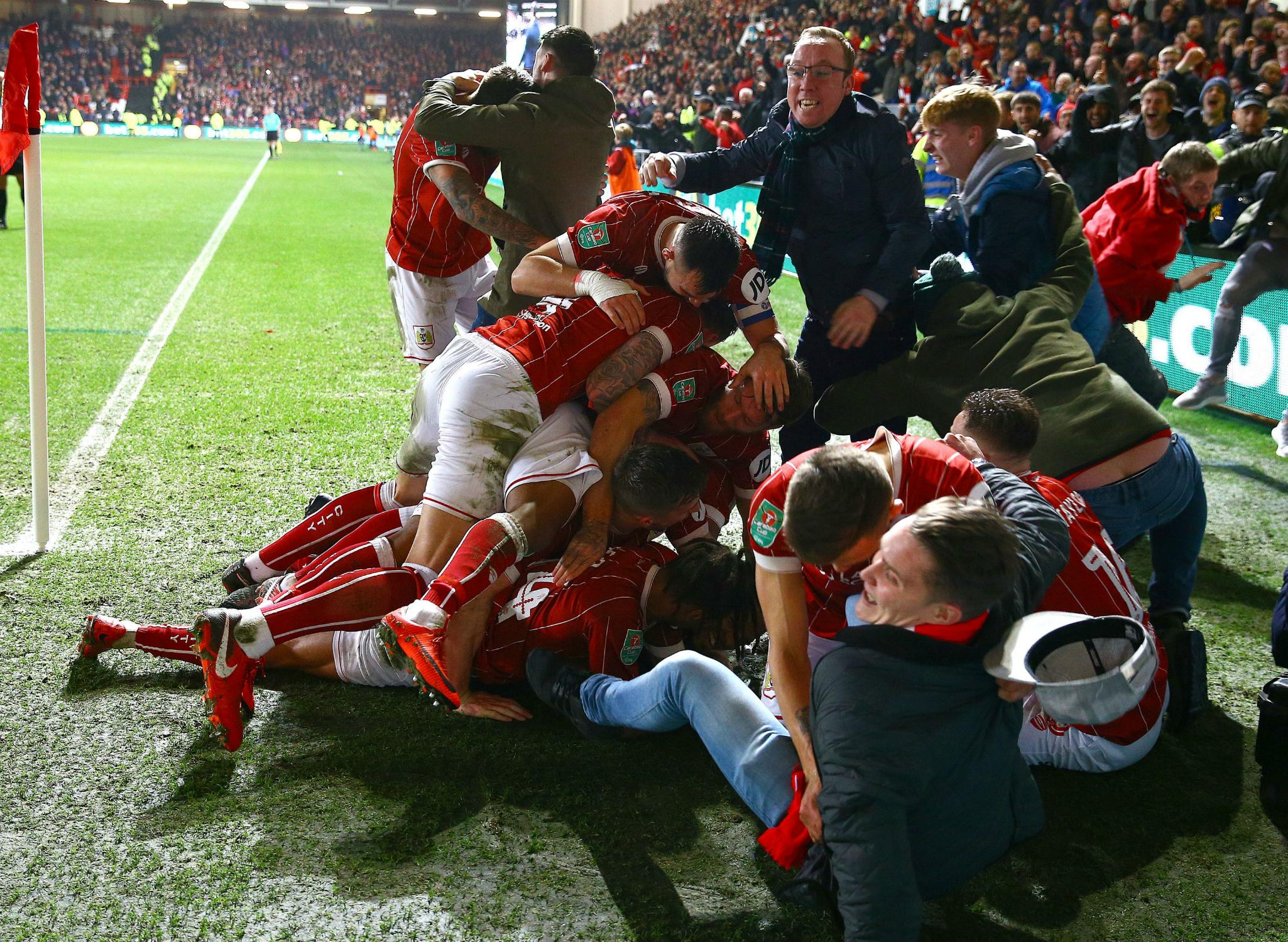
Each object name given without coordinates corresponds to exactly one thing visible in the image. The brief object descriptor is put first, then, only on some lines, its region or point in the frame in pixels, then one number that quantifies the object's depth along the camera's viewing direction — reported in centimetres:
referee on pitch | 3094
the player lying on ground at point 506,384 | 314
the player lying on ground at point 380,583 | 277
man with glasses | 373
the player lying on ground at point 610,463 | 275
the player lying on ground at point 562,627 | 290
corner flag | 356
